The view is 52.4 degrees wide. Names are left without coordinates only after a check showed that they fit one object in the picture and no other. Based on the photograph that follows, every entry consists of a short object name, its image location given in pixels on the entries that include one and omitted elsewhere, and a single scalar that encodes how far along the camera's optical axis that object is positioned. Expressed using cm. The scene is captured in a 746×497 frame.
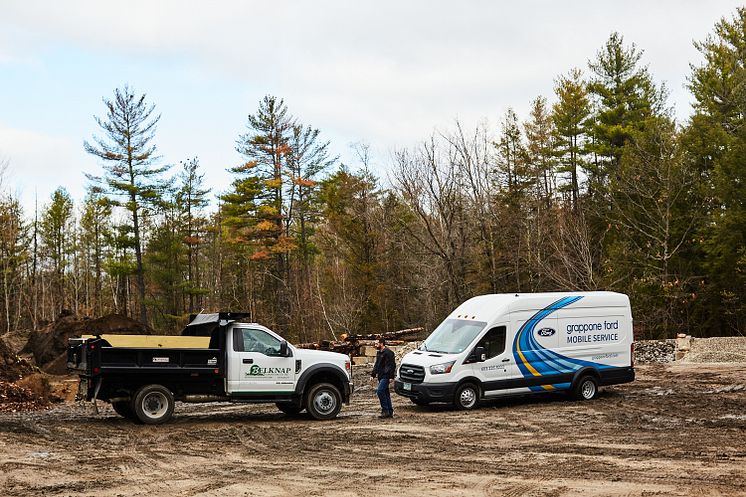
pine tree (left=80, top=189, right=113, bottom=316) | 6159
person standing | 1716
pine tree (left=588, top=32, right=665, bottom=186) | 4941
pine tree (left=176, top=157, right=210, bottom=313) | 5606
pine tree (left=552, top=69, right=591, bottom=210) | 5197
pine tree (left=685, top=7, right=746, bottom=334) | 3594
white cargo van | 1806
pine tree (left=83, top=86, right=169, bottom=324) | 4700
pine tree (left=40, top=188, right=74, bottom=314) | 6016
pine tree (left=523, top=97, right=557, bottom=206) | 5100
